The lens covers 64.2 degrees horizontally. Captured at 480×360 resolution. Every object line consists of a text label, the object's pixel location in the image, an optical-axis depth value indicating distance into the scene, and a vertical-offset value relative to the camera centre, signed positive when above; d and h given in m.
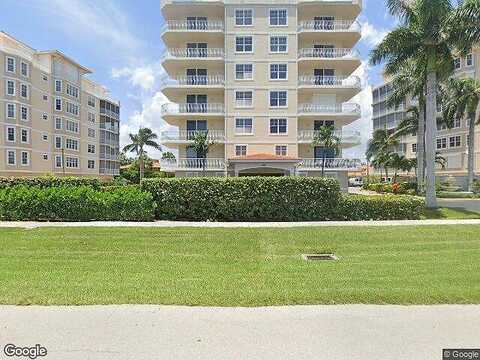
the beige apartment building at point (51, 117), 51.91 +8.23
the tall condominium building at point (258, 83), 36.12 +8.23
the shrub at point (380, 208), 16.66 -1.69
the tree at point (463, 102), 39.31 +7.12
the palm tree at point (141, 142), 67.31 +4.68
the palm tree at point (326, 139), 34.59 +2.78
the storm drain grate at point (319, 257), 9.30 -2.20
